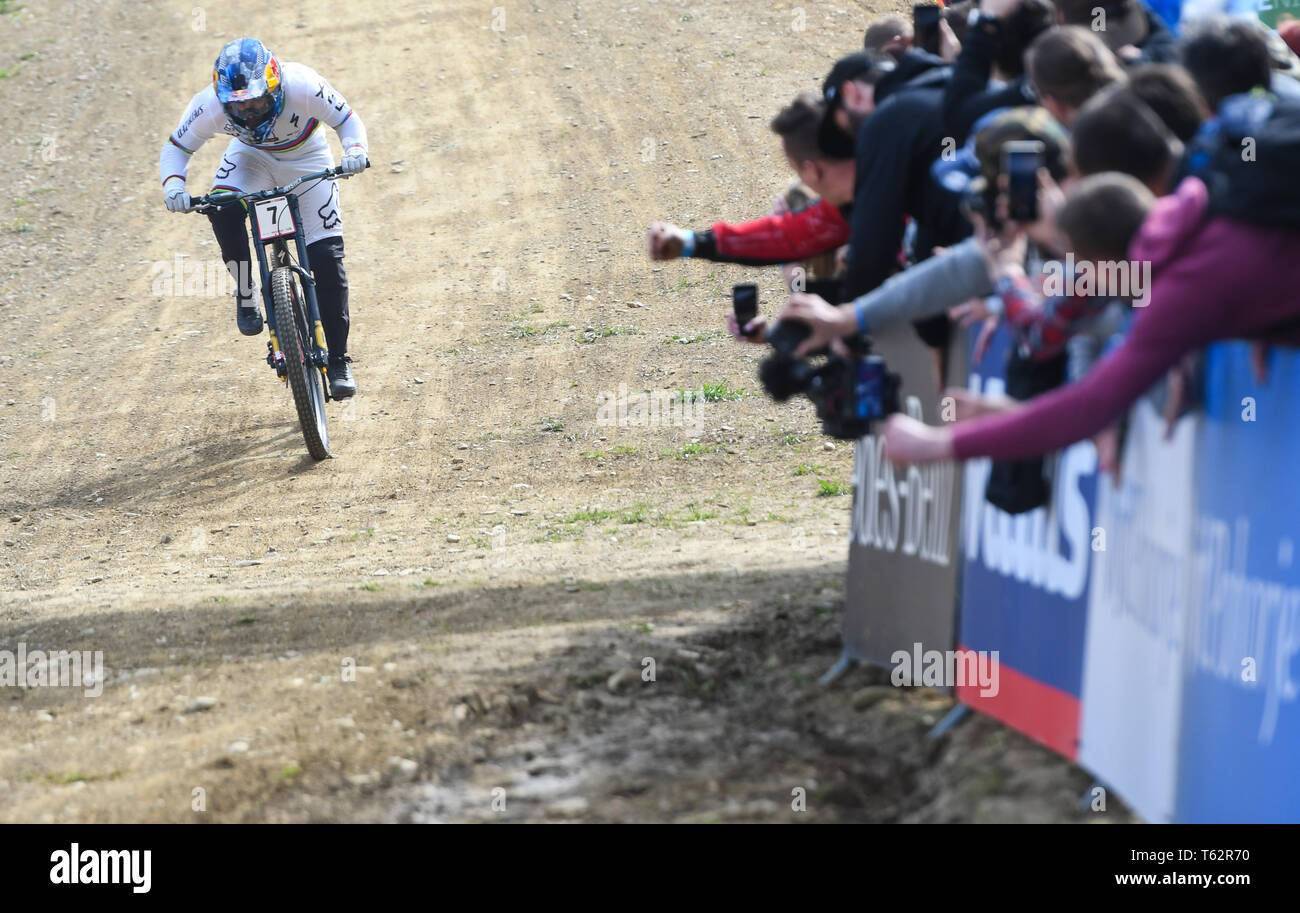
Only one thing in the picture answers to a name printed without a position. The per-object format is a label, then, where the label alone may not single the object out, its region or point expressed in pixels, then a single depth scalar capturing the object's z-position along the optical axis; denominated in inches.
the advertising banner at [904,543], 327.9
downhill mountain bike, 654.5
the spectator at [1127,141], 236.2
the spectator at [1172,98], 253.4
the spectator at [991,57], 325.5
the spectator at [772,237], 381.4
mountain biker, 647.8
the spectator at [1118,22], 353.1
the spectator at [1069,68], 275.9
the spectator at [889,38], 474.6
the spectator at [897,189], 329.1
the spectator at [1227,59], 266.7
